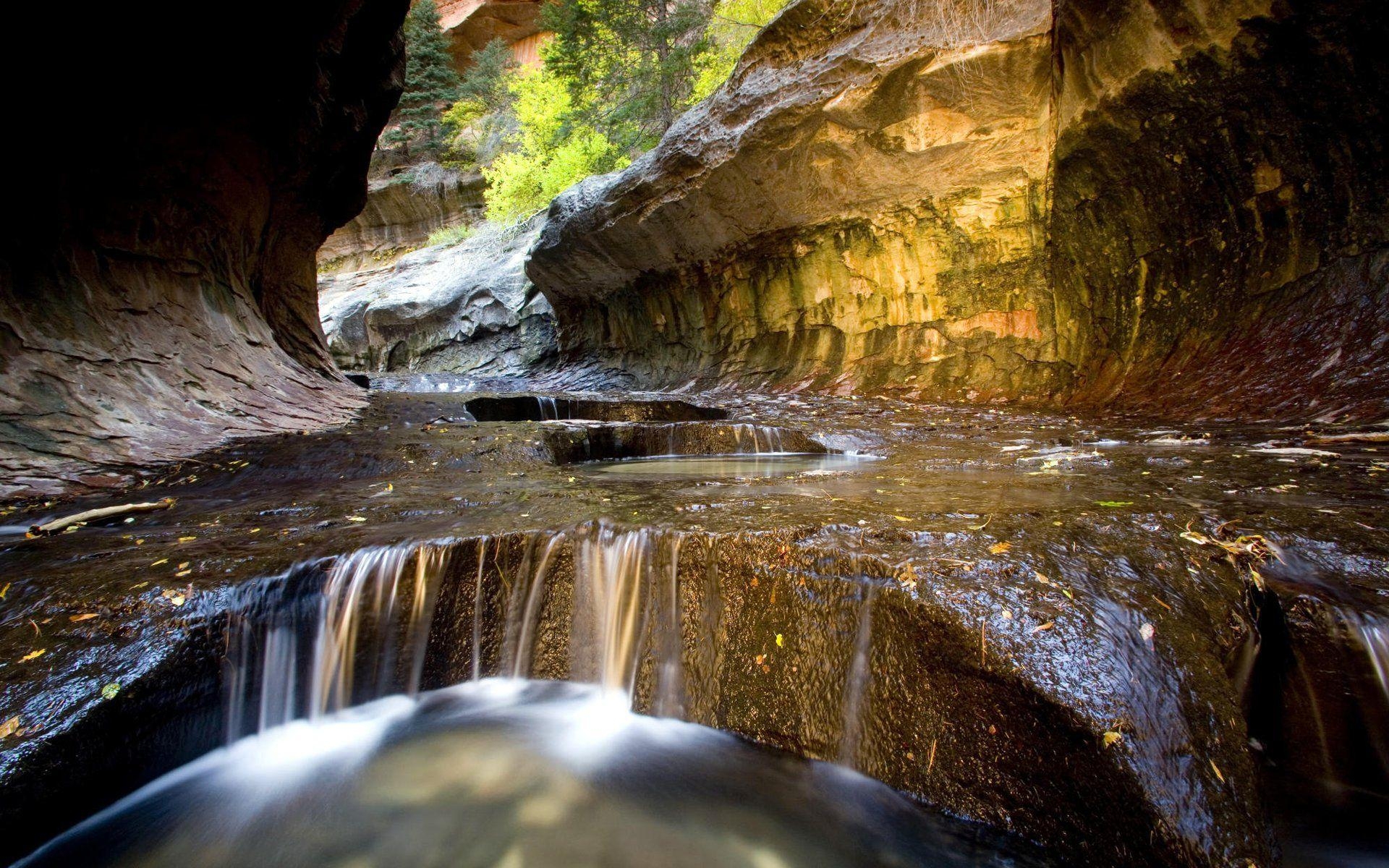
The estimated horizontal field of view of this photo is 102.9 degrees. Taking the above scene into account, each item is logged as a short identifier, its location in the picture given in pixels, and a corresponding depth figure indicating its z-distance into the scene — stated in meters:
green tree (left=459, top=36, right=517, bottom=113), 24.36
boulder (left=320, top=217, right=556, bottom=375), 17.69
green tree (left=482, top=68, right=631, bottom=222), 17.08
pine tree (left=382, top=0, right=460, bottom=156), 23.73
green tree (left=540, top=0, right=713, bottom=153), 15.08
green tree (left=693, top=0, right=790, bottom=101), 12.68
